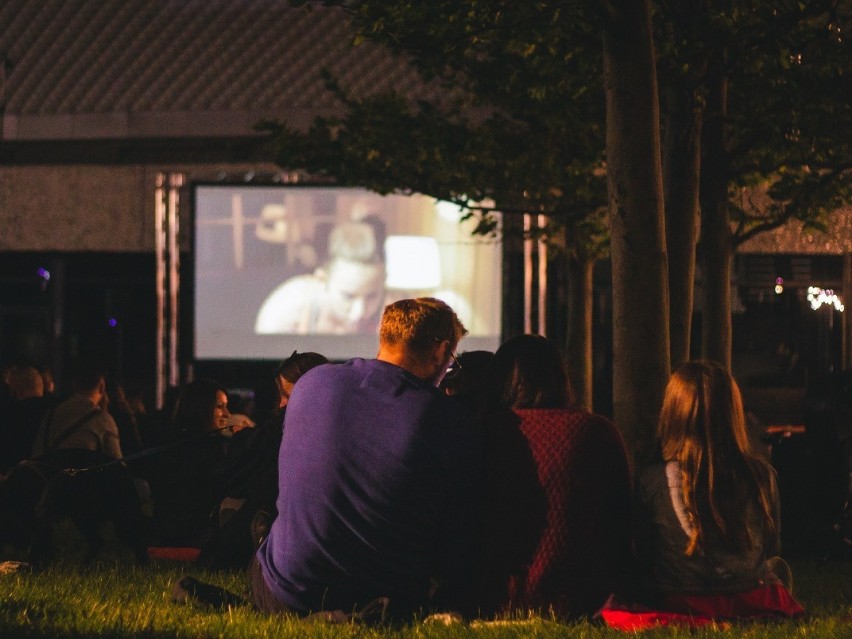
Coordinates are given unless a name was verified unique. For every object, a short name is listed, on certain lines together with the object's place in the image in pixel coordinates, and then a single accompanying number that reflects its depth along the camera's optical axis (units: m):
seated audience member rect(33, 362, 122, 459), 10.07
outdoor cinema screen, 22.73
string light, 26.09
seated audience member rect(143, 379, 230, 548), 10.09
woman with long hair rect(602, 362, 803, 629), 5.68
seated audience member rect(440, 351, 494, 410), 7.24
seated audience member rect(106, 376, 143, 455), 12.38
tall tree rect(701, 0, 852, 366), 12.85
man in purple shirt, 5.62
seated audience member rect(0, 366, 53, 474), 10.91
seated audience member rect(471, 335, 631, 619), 5.77
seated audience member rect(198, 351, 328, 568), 7.46
